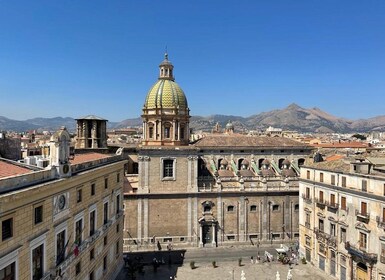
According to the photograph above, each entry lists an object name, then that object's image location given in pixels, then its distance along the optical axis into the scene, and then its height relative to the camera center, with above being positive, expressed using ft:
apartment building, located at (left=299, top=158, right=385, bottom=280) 98.78 -25.57
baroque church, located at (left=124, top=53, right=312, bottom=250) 152.97 -24.44
